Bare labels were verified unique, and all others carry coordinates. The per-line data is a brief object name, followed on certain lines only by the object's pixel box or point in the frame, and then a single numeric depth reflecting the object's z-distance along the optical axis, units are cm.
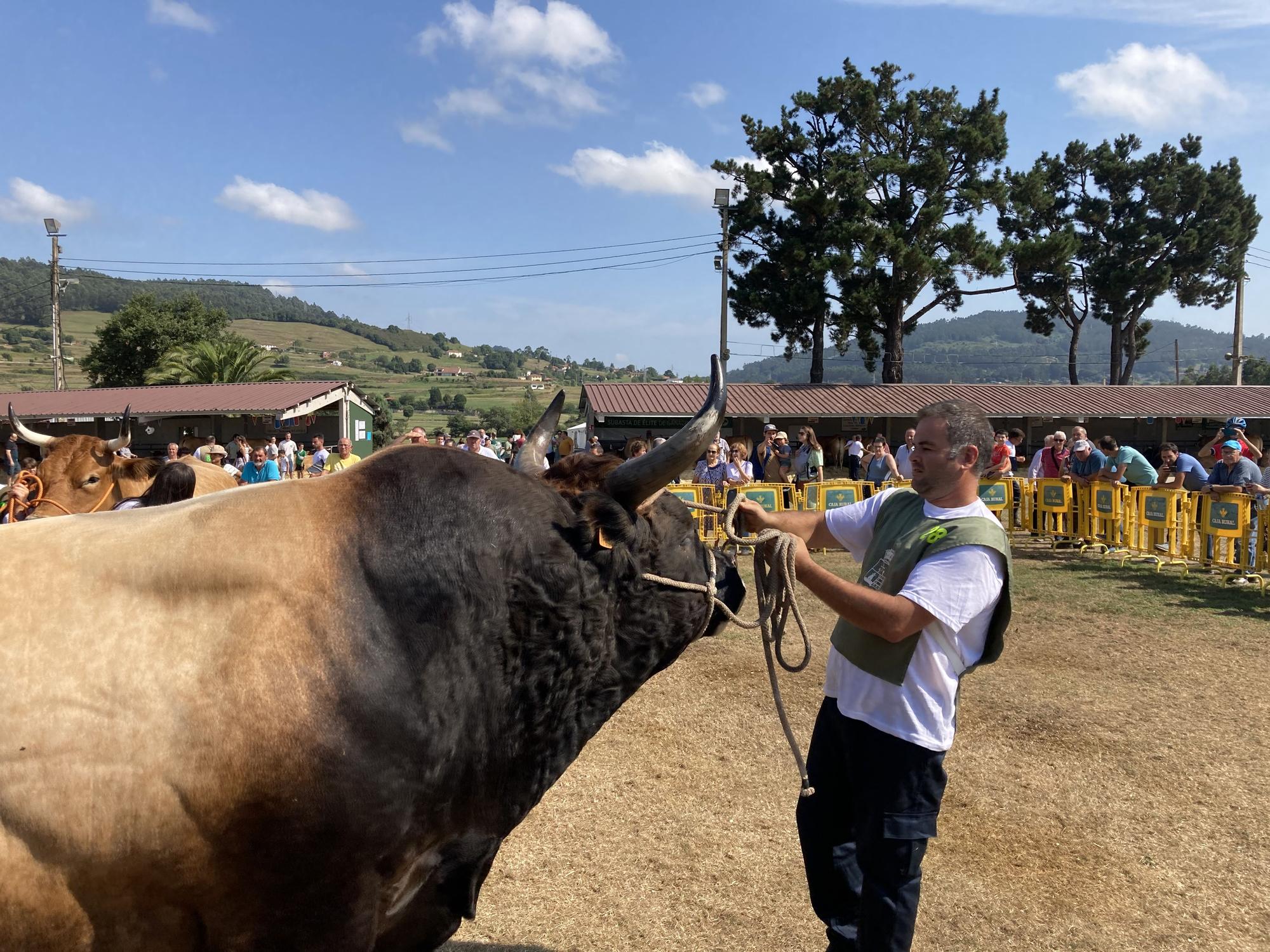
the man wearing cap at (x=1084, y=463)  1387
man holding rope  267
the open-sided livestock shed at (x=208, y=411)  3045
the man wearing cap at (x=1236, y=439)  1198
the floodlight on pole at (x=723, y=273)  3306
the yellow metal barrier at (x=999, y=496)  1515
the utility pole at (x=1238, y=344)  4028
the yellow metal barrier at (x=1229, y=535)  1102
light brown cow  755
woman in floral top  1478
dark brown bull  171
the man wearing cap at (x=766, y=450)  1658
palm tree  4166
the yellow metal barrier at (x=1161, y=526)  1197
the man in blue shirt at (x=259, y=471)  1348
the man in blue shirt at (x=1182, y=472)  1202
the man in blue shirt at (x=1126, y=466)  1300
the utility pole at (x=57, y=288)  3378
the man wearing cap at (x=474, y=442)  1554
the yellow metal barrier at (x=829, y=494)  1520
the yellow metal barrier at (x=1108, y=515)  1301
